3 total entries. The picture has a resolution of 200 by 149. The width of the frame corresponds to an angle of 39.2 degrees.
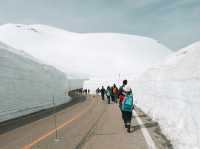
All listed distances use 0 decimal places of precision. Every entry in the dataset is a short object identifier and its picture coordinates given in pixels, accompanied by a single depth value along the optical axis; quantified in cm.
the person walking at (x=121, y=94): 1089
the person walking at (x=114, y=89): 2376
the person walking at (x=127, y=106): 1012
